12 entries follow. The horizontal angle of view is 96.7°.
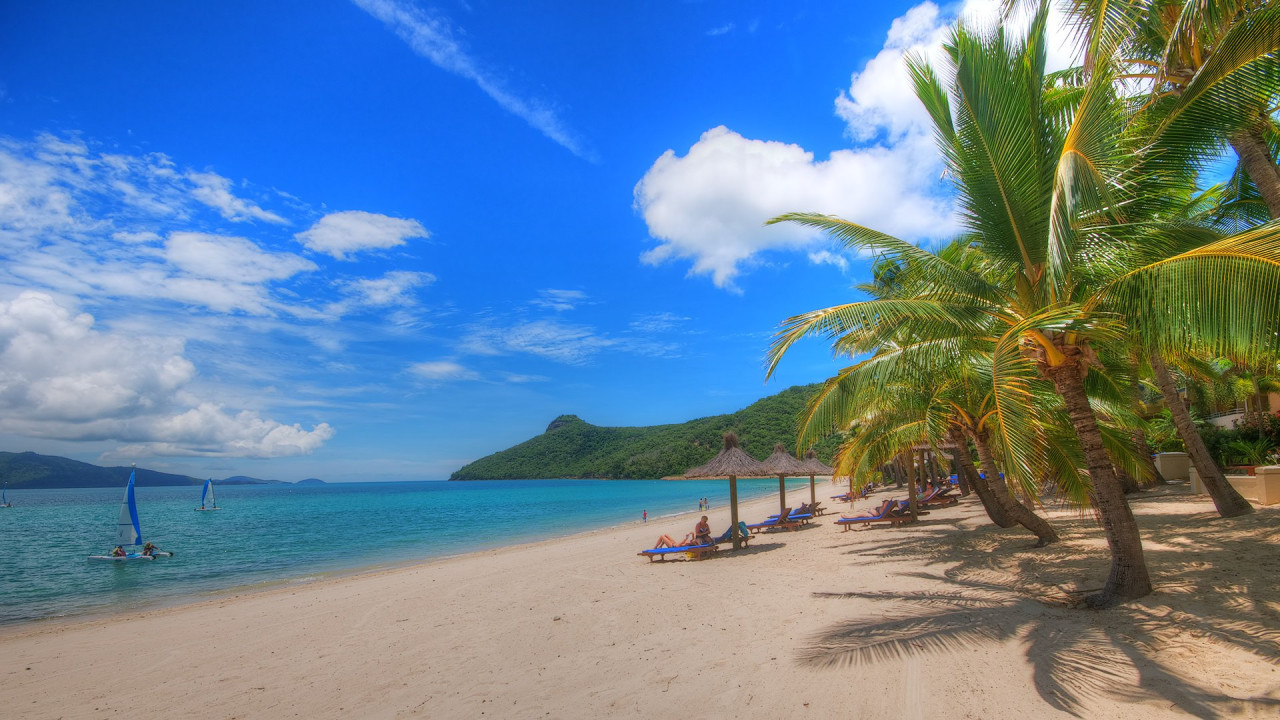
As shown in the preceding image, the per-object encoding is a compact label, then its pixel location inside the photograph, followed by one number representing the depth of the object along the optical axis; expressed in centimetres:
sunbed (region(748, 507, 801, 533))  1561
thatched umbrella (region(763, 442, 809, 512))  1293
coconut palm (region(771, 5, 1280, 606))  432
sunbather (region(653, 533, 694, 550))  1177
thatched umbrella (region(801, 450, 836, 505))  1403
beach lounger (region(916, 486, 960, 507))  1695
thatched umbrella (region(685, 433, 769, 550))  1220
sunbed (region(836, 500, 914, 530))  1346
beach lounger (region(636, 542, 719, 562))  1144
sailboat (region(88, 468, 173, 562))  1812
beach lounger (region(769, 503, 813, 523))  1619
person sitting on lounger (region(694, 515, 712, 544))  1170
